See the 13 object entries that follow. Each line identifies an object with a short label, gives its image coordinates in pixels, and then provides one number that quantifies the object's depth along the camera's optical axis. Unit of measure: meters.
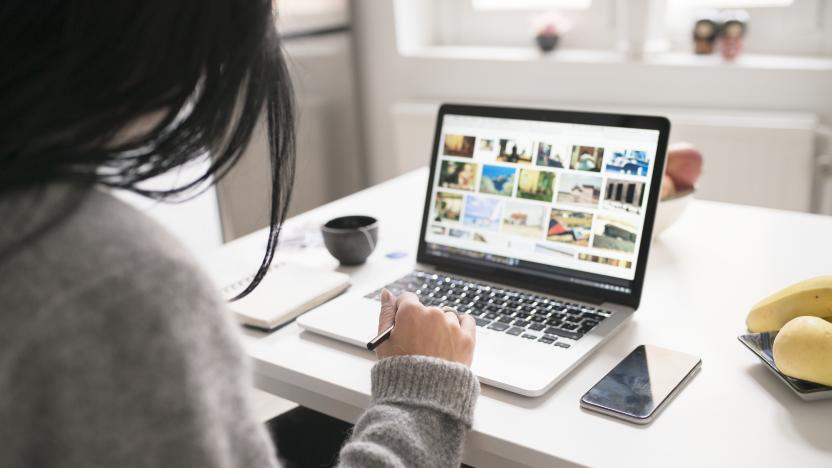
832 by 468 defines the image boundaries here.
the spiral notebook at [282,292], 1.04
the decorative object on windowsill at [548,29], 2.47
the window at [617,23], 2.26
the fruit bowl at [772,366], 0.79
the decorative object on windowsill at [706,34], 2.27
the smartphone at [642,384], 0.80
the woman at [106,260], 0.48
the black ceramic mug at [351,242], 1.21
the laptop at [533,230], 0.99
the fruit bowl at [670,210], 1.26
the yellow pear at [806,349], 0.78
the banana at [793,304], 0.89
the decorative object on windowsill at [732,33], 2.22
